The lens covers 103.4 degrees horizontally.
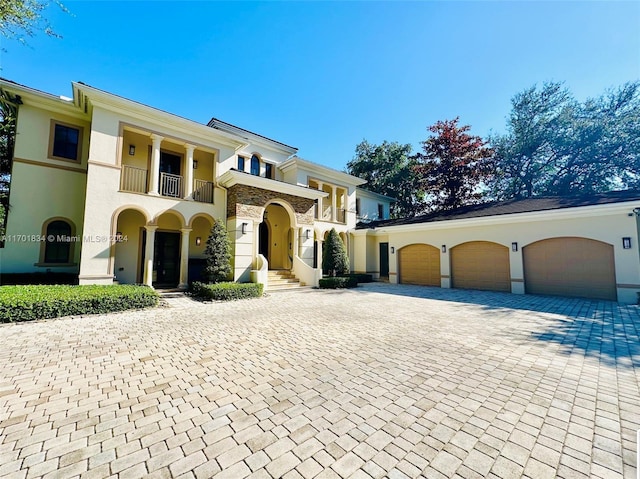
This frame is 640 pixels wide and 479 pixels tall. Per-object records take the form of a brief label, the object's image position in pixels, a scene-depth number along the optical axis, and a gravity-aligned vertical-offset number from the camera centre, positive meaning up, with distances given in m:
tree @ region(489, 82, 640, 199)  19.53 +9.47
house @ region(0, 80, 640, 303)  9.52 +1.76
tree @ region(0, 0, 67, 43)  6.90 +6.77
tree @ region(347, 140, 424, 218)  26.20 +8.85
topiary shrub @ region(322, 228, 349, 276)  14.69 +0.13
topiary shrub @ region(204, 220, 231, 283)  10.36 +0.03
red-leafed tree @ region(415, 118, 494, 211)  22.39 +8.58
